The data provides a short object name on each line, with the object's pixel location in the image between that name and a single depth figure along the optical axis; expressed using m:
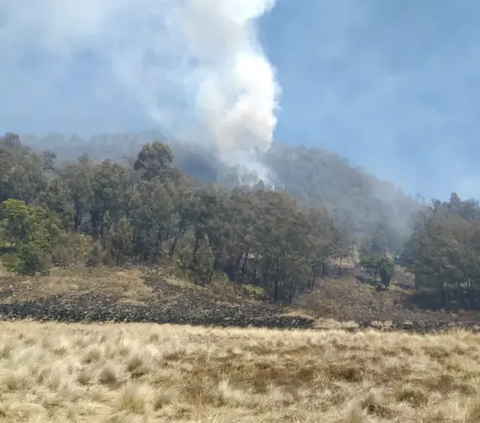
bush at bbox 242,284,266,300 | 67.19
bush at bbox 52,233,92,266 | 53.81
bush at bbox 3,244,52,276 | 44.50
